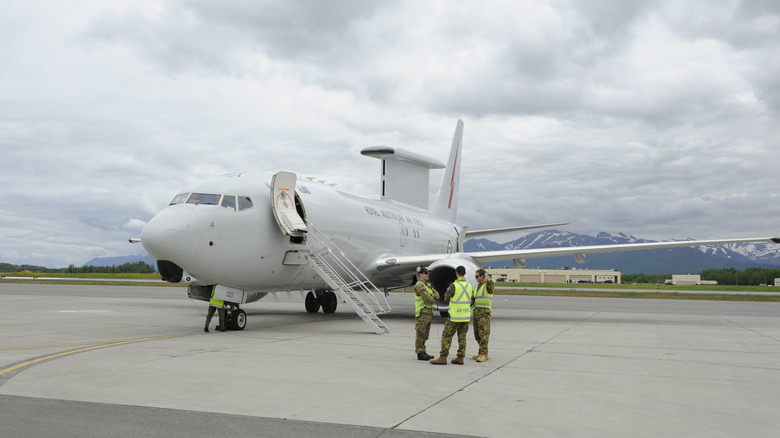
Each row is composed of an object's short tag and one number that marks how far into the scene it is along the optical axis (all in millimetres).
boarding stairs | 16498
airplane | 14742
